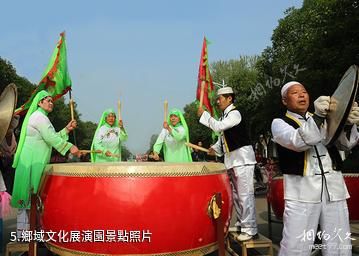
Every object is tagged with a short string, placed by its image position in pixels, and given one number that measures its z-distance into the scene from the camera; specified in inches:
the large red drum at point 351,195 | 176.7
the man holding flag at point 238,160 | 161.0
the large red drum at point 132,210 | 108.7
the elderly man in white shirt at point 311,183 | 103.2
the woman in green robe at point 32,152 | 156.3
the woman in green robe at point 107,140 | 244.4
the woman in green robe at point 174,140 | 224.2
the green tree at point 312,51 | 551.5
